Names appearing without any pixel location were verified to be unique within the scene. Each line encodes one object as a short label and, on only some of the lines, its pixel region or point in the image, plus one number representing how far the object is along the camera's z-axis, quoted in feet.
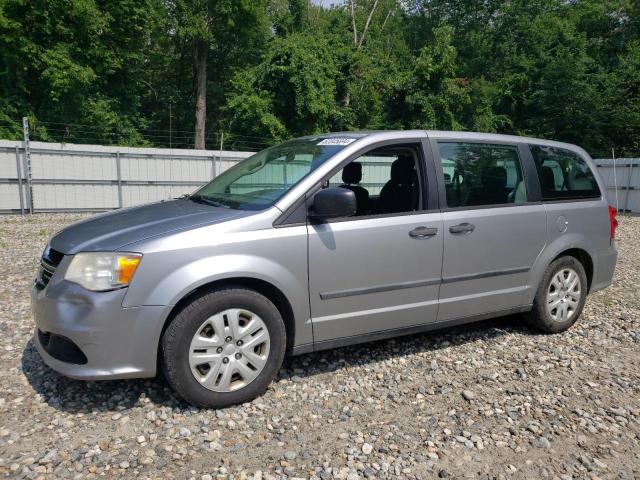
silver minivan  9.62
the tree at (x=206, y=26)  85.71
